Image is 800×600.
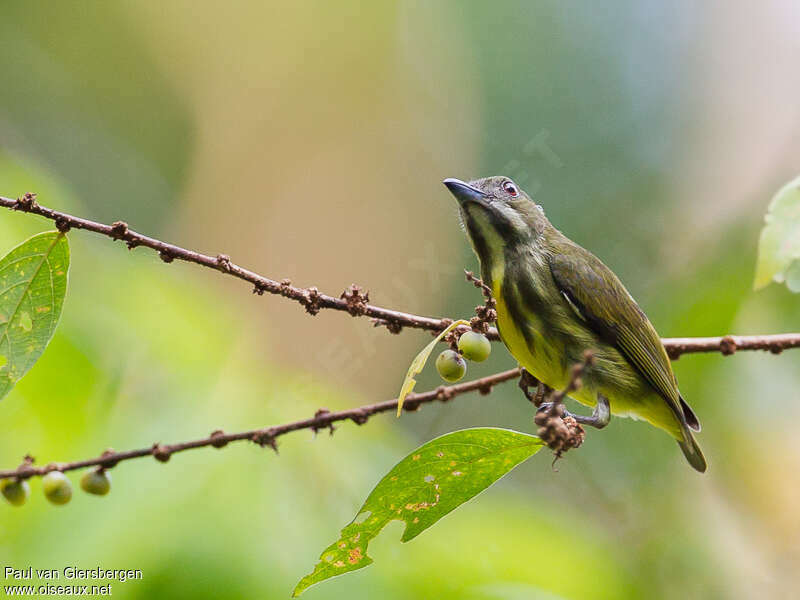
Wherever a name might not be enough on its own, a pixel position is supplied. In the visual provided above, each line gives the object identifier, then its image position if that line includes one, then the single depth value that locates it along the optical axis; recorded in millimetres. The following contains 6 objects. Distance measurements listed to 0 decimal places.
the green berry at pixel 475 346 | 4562
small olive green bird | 5352
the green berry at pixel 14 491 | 4730
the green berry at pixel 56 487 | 4770
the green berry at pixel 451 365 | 4621
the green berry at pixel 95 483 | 4805
